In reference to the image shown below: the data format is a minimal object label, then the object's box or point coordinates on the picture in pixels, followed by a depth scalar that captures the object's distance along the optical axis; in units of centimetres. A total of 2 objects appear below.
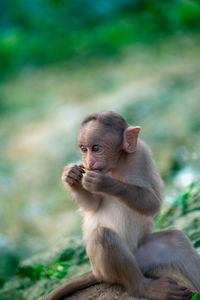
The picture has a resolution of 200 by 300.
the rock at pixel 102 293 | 859
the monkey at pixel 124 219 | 820
